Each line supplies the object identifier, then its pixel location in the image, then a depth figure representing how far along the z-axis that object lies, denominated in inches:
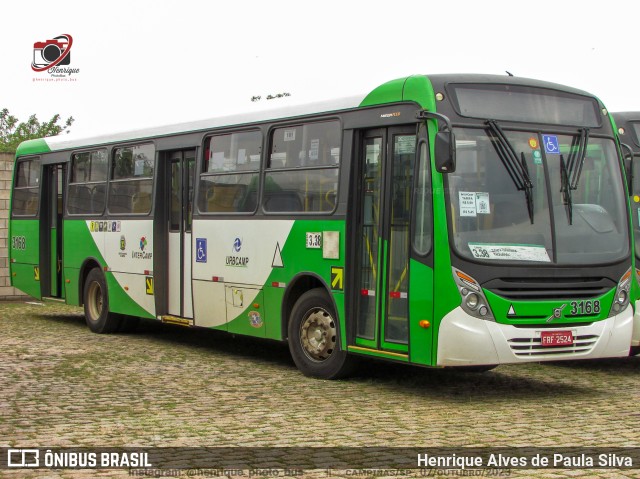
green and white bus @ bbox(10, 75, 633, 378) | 402.0
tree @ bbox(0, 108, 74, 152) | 2464.3
